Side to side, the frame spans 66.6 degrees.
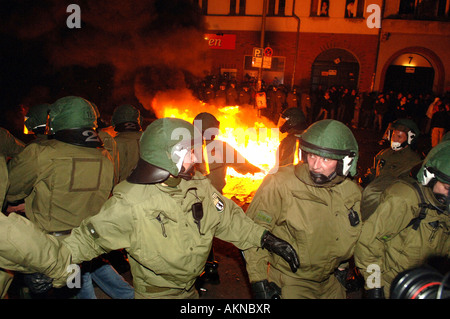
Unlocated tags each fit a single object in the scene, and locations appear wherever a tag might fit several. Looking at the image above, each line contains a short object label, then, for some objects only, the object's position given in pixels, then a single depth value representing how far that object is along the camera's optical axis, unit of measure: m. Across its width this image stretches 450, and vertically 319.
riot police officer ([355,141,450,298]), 2.49
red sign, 20.73
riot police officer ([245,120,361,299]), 2.52
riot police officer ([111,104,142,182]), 4.82
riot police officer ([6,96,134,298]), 2.86
